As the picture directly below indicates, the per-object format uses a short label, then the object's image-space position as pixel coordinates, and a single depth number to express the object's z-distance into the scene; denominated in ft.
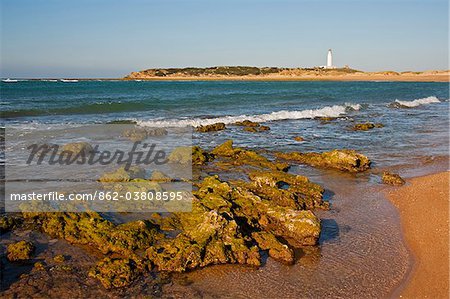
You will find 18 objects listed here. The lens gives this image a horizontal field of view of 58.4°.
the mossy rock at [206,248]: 22.74
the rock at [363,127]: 78.34
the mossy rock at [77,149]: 50.55
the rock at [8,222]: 27.38
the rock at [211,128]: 77.10
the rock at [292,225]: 26.18
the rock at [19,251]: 23.31
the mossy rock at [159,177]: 39.29
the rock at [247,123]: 84.15
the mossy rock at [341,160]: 44.98
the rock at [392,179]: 39.60
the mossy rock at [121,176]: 37.09
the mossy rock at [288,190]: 32.89
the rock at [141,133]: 64.93
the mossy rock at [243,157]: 45.65
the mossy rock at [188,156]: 47.08
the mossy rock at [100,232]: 24.98
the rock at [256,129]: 76.36
